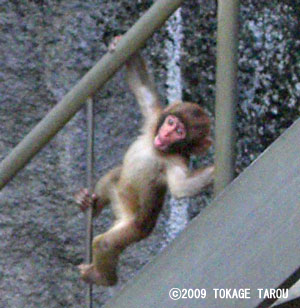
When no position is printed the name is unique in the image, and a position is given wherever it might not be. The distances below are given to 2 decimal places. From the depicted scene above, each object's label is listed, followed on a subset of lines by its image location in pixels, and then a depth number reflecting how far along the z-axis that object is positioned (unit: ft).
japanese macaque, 18.56
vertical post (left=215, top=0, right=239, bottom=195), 16.54
